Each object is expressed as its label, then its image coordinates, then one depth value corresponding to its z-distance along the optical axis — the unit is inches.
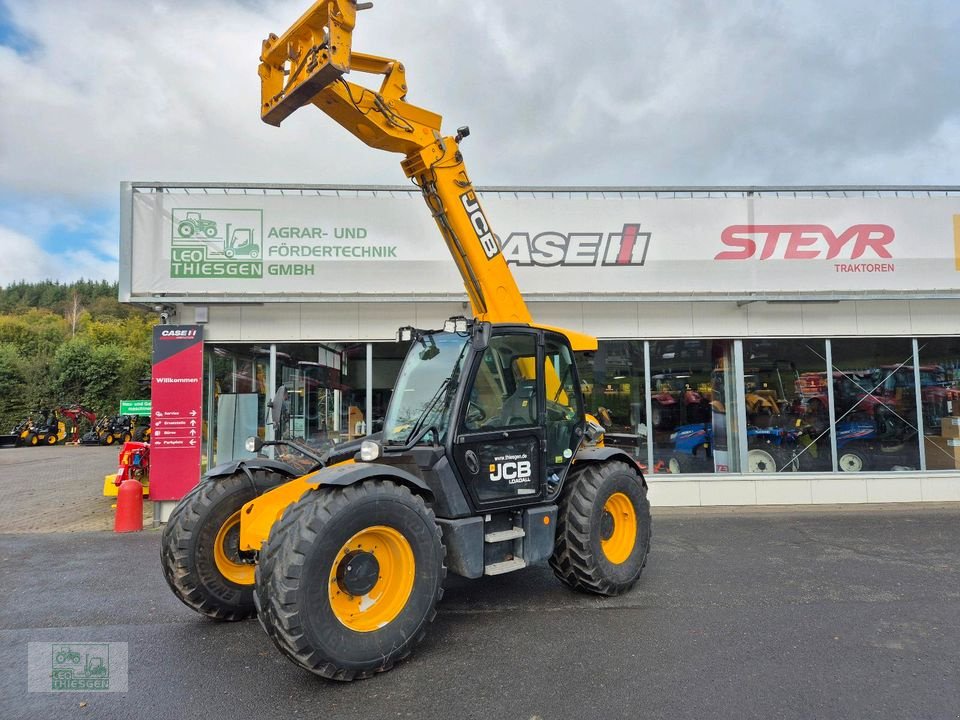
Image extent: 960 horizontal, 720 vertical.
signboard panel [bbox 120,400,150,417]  514.6
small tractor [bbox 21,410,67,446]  1168.2
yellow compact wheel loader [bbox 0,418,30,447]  1160.2
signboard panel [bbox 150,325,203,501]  370.0
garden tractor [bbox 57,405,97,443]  1244.6
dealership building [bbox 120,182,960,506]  386.0
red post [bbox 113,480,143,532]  350.9
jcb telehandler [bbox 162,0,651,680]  150.9
